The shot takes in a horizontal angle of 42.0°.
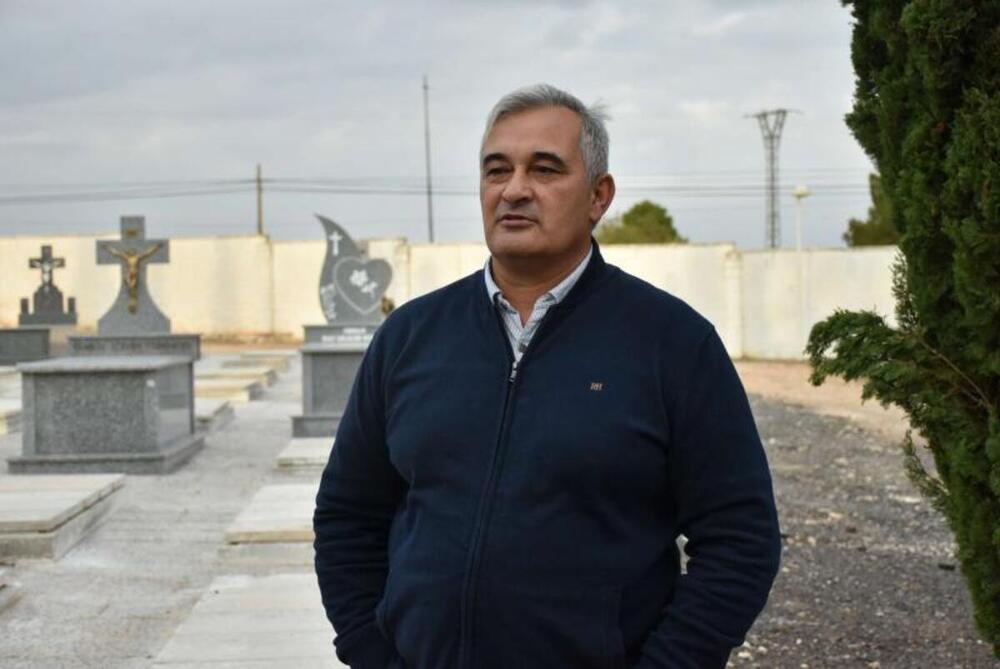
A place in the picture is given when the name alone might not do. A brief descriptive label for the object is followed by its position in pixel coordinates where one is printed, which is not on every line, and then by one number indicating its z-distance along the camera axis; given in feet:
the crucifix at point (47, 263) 80.48
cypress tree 12.75
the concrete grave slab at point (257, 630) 14.43
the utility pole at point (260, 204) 203.72
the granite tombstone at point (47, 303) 78.23
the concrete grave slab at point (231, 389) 53.98
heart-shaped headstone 52.85
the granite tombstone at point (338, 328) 40.24
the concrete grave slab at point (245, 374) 62.80
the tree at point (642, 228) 160.97
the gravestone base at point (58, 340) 73.48
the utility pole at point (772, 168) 169.27
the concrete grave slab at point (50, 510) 21.70
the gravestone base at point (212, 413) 41.32
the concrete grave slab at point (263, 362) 75.41
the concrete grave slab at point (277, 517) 21.71
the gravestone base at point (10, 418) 41.70
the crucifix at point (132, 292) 50.24
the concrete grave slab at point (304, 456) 31.53
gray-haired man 6.87
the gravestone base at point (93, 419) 31.76
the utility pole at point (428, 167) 173.17
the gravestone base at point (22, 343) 70.18
